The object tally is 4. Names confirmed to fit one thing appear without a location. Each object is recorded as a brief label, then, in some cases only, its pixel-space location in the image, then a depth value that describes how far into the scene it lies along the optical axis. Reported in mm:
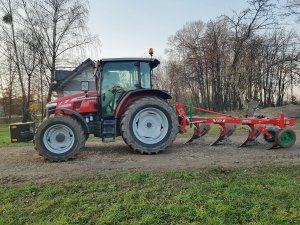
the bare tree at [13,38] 18428
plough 5954
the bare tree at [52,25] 17423
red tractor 5450
